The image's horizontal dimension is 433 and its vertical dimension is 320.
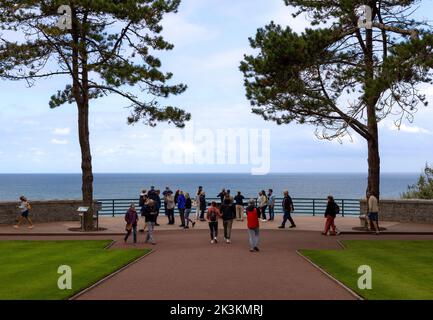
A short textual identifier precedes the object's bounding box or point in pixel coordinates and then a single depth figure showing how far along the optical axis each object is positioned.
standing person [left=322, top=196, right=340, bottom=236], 22.36
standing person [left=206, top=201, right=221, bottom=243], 19.95
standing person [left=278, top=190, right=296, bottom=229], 25.01
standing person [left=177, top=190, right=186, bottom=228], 25.69
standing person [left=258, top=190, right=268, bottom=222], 29.04
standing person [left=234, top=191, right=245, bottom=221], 29.55
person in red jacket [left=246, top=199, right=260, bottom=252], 18.22
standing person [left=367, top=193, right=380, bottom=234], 23.31
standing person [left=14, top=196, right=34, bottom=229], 25.84
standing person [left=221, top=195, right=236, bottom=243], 20.11
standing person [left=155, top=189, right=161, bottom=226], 26.54
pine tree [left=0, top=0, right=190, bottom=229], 24.33
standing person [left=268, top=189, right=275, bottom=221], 29.28
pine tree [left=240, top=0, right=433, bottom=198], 19.34
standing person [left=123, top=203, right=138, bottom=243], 20.17
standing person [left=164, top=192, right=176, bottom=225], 26.95
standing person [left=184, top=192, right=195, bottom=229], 25.98
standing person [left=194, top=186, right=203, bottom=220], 29.01
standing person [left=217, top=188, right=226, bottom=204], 27.29
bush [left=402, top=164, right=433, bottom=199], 35.97
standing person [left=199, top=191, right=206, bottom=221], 29.11
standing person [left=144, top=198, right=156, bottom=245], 20.07
